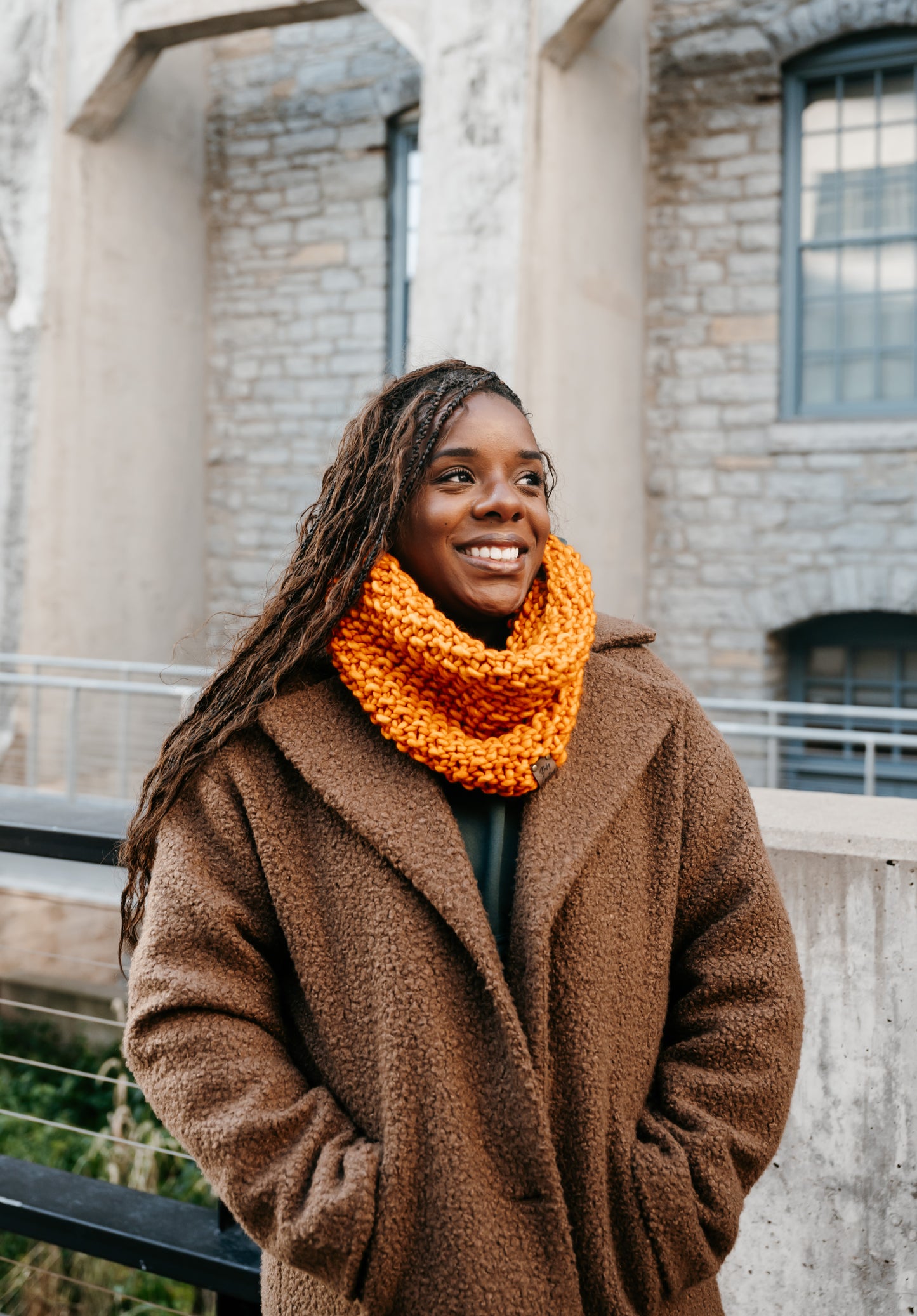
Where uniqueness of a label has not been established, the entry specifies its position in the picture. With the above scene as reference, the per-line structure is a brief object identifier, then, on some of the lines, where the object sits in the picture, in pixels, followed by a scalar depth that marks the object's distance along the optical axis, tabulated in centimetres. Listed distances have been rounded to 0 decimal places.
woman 129
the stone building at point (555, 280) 684
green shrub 411
